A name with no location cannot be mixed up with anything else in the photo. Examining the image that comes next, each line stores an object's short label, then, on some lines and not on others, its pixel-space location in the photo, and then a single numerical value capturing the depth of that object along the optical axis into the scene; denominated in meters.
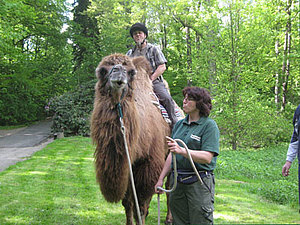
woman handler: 2.95
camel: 3.62
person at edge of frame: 3.96
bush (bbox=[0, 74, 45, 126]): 22.94
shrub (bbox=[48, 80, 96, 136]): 18.45
